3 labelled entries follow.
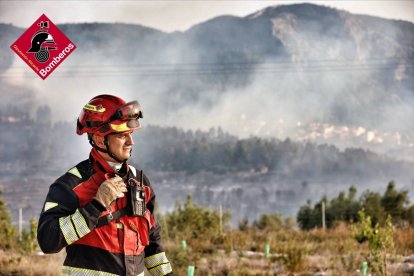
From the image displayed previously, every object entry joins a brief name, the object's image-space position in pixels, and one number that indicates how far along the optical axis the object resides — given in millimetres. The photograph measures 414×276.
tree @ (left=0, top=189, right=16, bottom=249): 17219
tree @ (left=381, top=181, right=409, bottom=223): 52562
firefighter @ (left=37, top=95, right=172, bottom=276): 4094
